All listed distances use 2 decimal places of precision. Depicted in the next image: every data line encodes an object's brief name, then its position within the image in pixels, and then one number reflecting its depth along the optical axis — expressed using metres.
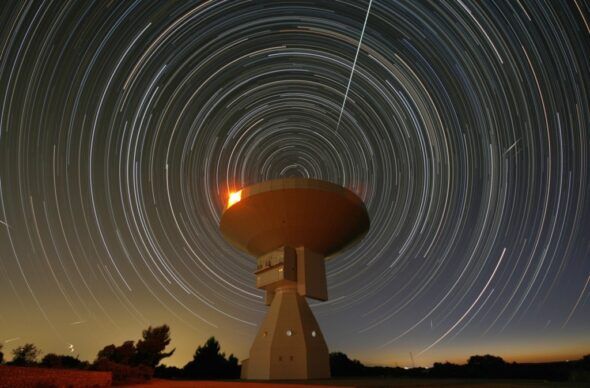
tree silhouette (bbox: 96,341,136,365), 19.05
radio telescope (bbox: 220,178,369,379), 16.08
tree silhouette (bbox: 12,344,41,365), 22.96
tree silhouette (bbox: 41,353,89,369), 15.12
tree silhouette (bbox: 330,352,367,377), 25.63
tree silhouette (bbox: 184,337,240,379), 25.09
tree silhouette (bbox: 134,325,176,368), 21.95
